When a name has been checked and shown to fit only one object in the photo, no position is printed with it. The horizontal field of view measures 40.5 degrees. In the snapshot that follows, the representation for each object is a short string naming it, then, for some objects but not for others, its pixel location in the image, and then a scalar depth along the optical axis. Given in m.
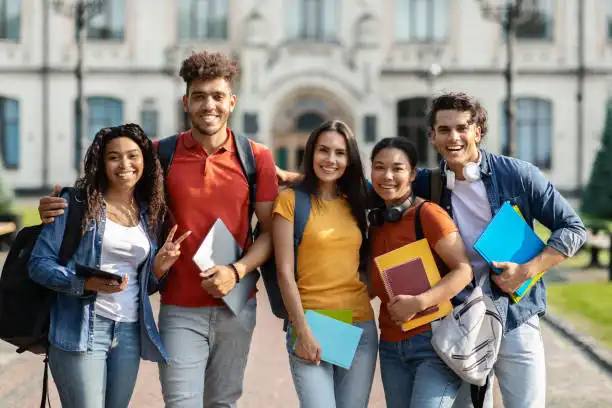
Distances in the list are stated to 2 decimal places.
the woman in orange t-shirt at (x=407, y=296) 3.88
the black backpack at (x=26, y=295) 3.94
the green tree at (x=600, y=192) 17.39
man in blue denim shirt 3.96
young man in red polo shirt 4.17
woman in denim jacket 3.86
